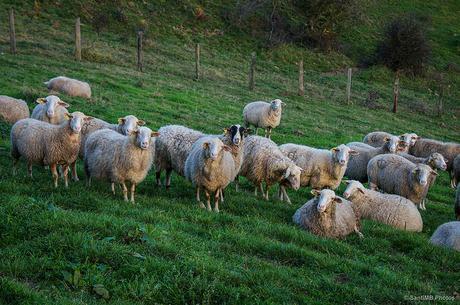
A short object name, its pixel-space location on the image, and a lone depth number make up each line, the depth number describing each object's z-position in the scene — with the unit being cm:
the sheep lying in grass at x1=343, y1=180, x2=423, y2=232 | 1038
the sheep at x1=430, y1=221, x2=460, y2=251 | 894
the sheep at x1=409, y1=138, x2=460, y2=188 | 1658
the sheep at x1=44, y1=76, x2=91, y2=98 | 1738
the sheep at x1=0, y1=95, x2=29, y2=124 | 1336
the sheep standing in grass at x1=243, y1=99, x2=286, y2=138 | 1747
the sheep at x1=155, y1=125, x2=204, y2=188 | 1083
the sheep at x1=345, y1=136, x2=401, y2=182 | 1412
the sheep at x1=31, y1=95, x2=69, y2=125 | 1180
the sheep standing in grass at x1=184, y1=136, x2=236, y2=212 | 949
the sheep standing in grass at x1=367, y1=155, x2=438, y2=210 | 1217
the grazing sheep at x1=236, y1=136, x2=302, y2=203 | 1113
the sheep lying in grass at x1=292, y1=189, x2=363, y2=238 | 897
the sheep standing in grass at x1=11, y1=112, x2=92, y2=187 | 967
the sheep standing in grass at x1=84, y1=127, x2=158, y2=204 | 934
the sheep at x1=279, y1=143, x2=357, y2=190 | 1198
